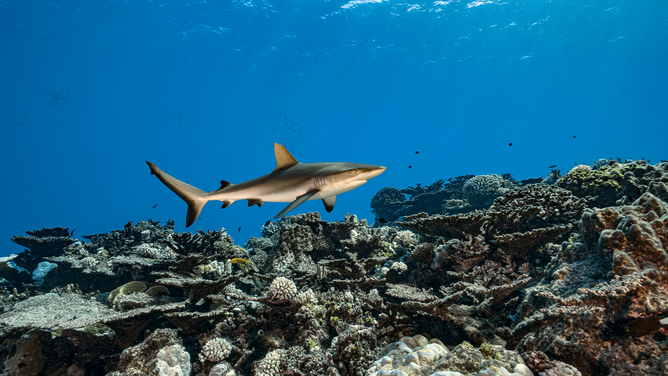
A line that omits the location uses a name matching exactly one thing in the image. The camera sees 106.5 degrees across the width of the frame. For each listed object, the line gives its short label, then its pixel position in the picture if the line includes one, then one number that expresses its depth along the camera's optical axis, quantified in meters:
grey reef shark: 3.23
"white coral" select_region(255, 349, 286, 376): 3.45
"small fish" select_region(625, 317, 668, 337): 2.01
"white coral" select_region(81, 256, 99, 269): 7.59
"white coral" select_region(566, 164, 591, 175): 7.61
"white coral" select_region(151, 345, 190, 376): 3.60
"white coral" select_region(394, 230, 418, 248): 7.03
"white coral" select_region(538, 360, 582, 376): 1.96
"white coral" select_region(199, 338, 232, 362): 3.87
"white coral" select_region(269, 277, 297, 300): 4.31
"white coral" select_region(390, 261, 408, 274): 5.66
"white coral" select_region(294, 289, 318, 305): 4.37
